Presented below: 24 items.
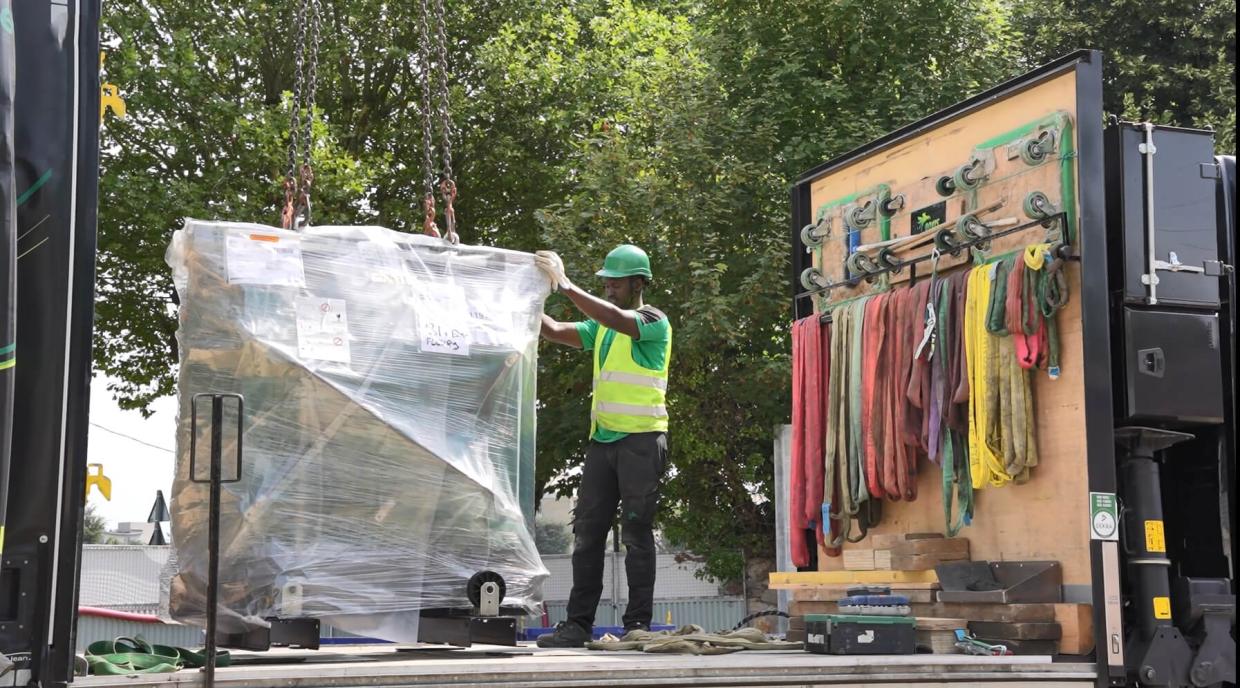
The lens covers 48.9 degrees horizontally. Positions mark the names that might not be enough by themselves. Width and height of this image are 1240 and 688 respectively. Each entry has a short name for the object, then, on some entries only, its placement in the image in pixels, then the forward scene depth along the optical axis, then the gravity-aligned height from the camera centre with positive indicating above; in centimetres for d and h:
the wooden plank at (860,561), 569 -23
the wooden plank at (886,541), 554 -15
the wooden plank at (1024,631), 468 -43
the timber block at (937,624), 478 -42
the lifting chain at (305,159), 507 +133
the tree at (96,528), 4488 -92
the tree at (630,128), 1535 +470
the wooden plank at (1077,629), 463 -42
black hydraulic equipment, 478 +45
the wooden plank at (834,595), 531 -36
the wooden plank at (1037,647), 471 -49
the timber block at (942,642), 476 -48
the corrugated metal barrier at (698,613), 2181 -175
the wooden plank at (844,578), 541 -30
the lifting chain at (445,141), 521 +143
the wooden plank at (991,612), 473 -39
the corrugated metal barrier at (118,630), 1178 -120
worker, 585 +28
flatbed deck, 328 -45
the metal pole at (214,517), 326 -3
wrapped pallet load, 436 +26
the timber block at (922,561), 541 -22
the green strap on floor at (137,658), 360 -44
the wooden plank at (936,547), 545 -17
